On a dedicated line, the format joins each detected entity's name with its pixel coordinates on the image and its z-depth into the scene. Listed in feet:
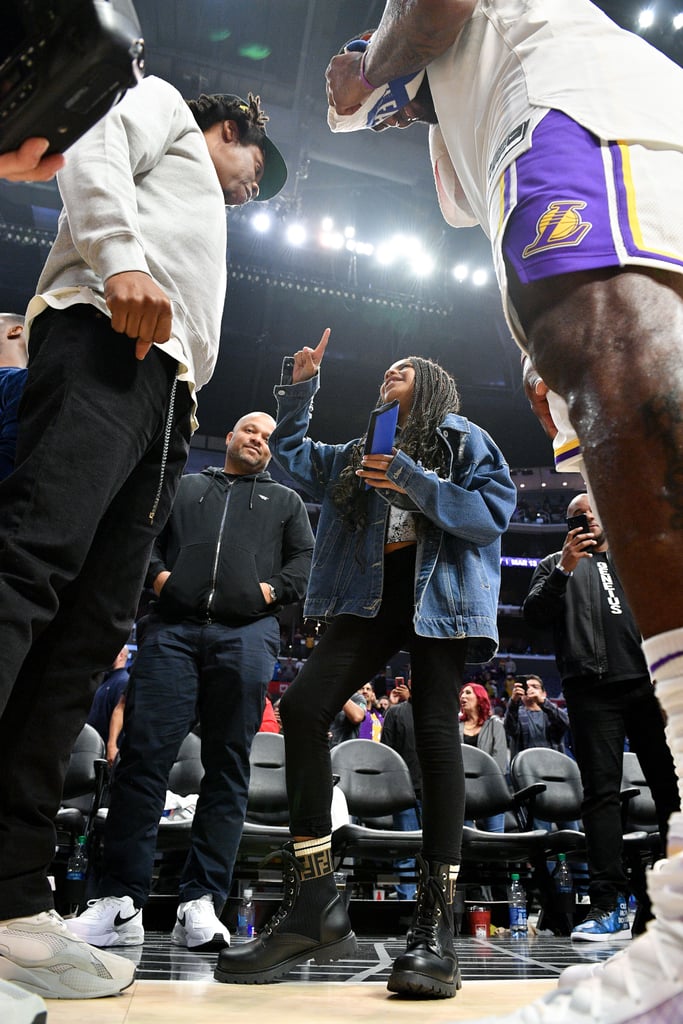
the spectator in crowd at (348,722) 17.70
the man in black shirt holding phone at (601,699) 10.32
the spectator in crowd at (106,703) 16.42
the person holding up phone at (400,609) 5.39
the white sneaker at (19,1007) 2.41
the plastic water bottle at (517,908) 12.64
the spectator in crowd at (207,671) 8.00
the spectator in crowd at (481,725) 18.86
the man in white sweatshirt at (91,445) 3.98
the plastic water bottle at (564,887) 12.60
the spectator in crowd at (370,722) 21.59
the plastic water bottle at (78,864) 11.49
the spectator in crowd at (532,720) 21.26
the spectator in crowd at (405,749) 14.98
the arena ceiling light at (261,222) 47.32
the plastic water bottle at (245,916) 10.66
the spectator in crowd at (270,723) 16.65
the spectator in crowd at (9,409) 6.63
